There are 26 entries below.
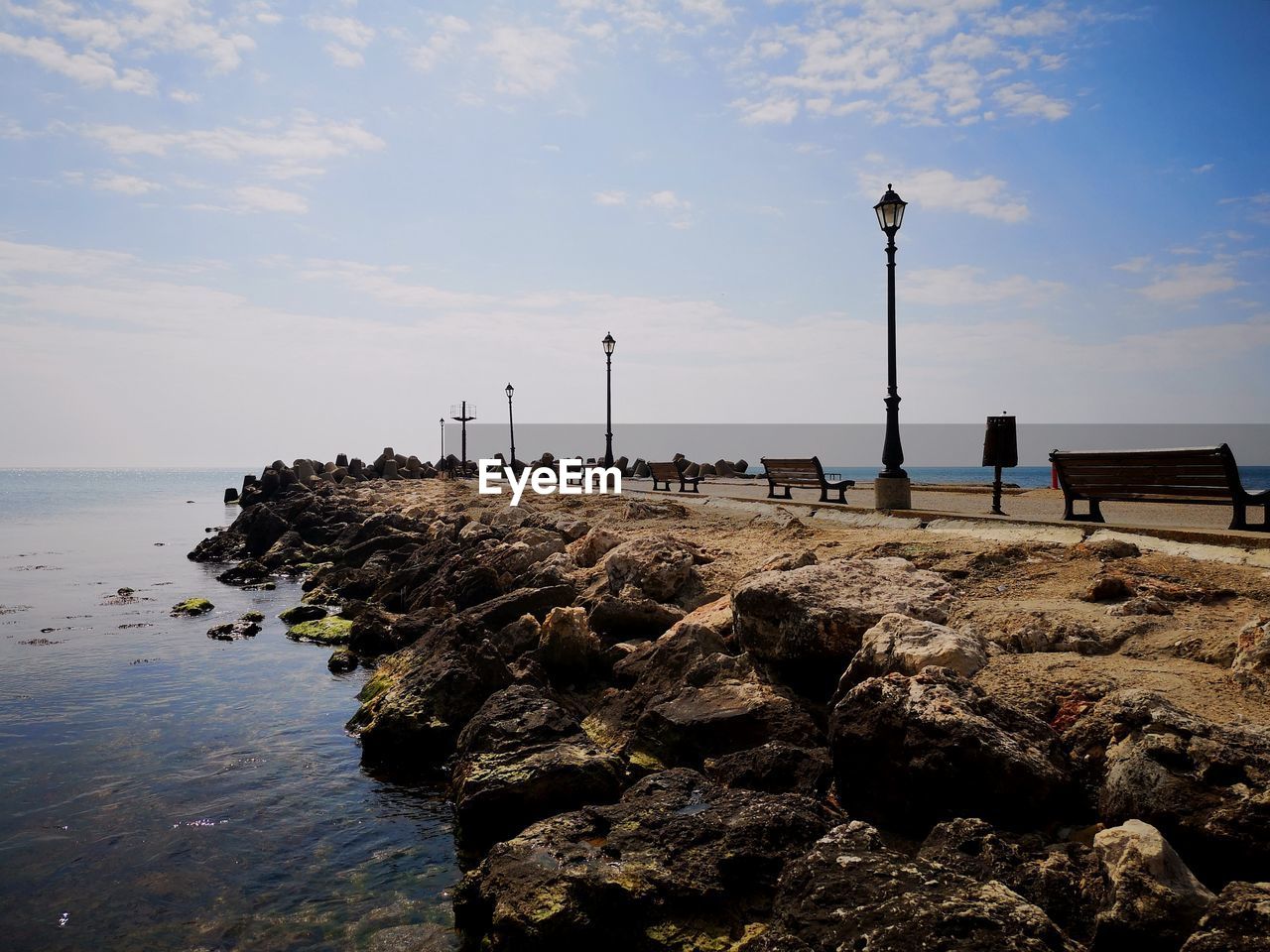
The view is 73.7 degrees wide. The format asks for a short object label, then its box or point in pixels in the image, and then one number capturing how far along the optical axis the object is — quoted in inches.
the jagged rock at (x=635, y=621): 336.5
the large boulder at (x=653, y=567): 358.9
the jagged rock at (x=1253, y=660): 177.5
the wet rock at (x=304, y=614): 564.7
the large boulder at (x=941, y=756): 159.2
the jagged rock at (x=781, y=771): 190.1
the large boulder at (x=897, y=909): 113.3
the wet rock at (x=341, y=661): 433.1
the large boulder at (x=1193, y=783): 135.2
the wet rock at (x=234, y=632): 530.3
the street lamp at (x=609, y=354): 1173.1
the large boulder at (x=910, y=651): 197.6
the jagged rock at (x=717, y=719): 216.4
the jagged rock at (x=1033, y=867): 129.4
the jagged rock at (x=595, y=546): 448.1
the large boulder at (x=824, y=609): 233.6
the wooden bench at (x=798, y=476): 594.2
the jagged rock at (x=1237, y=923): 106.1
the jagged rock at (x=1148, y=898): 119.0
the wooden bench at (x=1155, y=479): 341.1
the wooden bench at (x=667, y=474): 920.3
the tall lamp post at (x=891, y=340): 528.4
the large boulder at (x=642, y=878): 149.4
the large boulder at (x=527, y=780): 210.5
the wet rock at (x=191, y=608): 624.4
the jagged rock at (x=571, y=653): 312.2
